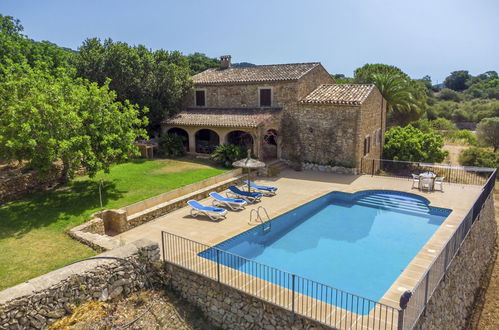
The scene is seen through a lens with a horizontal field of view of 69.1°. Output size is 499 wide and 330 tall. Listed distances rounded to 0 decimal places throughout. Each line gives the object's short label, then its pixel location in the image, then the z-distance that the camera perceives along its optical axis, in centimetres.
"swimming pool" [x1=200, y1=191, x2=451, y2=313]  1143
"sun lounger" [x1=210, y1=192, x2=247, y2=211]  1677
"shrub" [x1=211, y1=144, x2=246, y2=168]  2292
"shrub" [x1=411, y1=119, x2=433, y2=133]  3840
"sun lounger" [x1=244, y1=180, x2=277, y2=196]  1894
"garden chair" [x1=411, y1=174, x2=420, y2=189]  2020
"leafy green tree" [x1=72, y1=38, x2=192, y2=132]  2567
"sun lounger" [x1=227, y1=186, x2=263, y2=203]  1794
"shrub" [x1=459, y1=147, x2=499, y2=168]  2778
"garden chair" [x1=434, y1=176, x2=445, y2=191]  1961
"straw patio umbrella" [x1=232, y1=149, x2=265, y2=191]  1779
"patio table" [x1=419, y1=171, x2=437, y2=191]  1927
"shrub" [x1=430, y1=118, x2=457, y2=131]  4607
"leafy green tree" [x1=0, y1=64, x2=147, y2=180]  1405
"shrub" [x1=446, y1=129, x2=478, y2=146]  3808
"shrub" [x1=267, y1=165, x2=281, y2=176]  2303
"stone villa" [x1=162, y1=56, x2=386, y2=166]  2331
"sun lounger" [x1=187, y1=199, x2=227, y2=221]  1540
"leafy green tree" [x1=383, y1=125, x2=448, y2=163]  2483
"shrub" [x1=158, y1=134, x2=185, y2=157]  2586
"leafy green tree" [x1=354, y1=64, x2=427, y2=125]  3442
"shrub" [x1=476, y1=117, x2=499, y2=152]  3522
